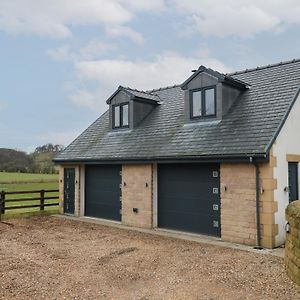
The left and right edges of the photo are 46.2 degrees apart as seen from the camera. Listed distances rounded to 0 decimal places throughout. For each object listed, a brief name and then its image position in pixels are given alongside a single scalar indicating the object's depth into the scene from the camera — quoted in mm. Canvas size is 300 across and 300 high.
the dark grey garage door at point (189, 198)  12148
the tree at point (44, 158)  49500
